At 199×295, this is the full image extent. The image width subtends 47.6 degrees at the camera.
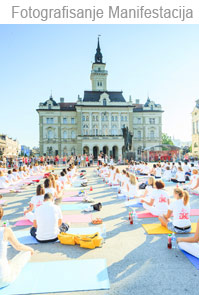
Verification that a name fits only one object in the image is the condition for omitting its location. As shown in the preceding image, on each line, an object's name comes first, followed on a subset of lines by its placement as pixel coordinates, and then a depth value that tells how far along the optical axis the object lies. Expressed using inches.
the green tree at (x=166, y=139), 4165.8
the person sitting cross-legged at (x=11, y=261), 147.8
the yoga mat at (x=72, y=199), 423.7
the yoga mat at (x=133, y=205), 370.5
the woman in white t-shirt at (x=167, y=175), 669.8
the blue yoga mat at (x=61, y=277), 150.6
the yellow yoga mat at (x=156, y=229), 247.8
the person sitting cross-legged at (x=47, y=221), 217.4
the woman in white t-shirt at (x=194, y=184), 457.1
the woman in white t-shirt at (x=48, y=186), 341.7
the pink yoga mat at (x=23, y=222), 288.8
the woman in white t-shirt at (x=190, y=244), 185.0
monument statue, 1382.9
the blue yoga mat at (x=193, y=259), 175.8
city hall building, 2437.3
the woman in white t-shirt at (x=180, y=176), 601.0
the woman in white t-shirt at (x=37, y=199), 278.8
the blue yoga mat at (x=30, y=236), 230.4
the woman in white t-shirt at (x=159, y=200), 293.7
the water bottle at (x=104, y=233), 238.1
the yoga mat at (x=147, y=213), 311.4
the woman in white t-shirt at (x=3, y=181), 572.4
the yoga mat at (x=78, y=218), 299.3
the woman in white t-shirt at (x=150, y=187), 337.1
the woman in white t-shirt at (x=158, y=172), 734.2
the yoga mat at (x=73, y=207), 360.4
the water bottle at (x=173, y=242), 208.0
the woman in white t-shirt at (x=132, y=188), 407.8
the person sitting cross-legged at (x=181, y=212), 233.6
